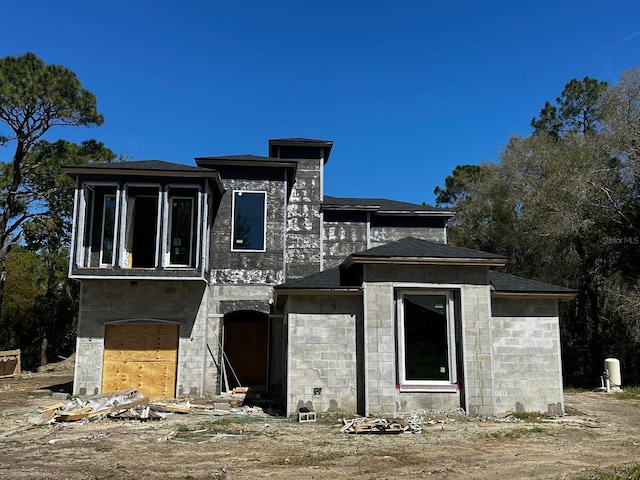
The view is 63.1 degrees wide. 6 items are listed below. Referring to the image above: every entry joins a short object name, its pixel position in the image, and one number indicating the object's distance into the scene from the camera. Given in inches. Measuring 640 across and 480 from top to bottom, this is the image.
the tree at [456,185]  1480.1
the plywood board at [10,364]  903.1
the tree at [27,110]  922.7
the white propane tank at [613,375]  739.4
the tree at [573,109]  1332.4
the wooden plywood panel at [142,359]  587.2
